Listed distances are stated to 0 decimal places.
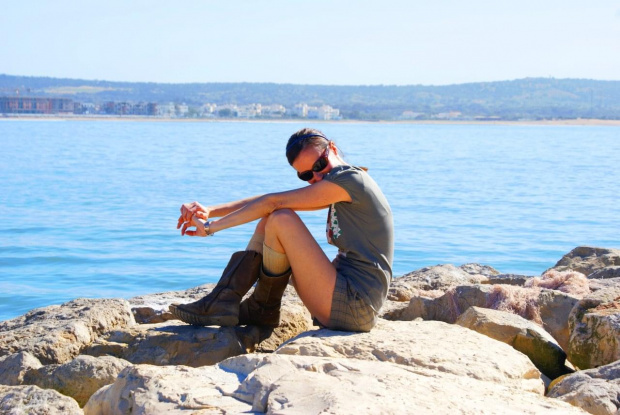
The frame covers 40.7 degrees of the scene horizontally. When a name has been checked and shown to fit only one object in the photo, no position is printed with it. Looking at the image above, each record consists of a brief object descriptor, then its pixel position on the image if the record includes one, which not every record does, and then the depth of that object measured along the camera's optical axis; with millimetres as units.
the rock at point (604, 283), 5784
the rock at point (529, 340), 4254
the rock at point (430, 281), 6086
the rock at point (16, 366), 3999
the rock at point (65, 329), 4305
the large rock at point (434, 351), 3570
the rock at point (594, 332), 4219
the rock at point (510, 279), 6777
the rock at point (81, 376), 3820
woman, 3996
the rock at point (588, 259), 7512
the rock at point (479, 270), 7969
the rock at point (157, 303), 5242
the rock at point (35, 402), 3145
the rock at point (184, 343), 4117
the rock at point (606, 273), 6579
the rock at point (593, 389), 3314
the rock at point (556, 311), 5062
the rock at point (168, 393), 2920
